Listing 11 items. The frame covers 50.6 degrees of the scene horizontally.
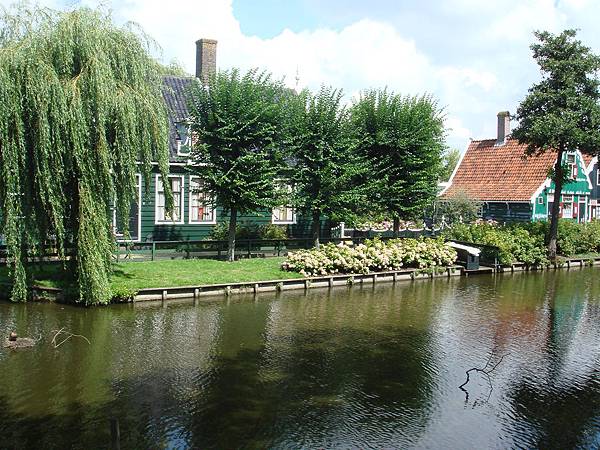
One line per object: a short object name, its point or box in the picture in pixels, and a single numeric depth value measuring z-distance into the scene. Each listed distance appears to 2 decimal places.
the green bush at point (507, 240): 31.39
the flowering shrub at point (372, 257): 25.70
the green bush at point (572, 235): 34.75
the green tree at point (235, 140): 25.33
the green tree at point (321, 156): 28.22
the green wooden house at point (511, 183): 41.46
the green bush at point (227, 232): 29.86
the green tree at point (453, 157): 71.15
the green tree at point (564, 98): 30.70
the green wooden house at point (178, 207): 28.64
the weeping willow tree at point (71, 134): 17.73
